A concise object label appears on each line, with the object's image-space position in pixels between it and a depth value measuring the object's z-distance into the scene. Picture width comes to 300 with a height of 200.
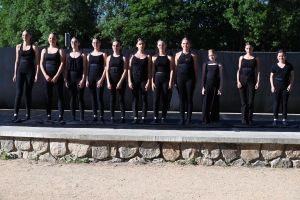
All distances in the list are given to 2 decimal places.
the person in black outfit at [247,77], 7.54
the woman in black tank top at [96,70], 7.50
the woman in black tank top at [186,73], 7.30
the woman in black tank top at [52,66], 7.31
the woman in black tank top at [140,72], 7.41
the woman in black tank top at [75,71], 7.42
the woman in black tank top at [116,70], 7.43
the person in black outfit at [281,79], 7.48
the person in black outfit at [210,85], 7.55
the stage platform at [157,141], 5.96
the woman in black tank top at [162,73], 7.36
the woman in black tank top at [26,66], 7.31
